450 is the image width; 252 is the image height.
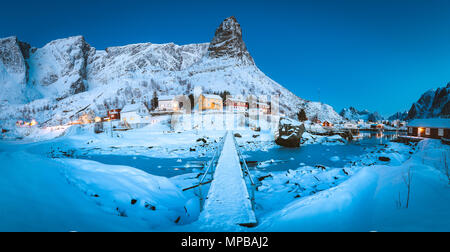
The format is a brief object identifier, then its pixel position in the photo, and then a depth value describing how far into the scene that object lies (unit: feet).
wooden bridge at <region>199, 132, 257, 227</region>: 16.70
